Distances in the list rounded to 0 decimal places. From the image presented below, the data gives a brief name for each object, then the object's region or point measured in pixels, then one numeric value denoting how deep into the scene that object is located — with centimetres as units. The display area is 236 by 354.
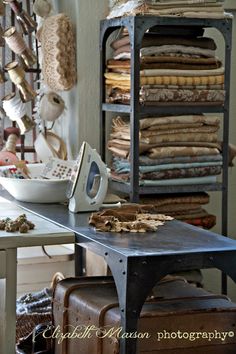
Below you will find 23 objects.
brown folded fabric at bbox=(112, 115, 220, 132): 420
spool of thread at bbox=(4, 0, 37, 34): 445
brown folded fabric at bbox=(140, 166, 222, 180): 422
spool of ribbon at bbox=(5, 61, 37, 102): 443
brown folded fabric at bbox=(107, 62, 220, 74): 416
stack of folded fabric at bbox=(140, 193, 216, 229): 435
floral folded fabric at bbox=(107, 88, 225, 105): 410
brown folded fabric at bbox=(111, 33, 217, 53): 418
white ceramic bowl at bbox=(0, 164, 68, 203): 370
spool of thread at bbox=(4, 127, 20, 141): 468
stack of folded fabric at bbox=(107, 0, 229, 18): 404
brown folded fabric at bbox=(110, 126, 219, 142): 420
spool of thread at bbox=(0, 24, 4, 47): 438
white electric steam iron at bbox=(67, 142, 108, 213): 352
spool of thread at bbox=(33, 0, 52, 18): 451
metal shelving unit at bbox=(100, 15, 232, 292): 401
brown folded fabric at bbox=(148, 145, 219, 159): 419
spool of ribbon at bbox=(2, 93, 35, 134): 450
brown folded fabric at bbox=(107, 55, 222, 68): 416
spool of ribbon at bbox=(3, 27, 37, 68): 433
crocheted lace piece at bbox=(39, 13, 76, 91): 441
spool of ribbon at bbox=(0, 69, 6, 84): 447
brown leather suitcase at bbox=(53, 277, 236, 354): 292
